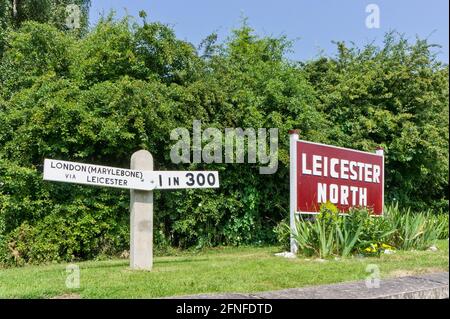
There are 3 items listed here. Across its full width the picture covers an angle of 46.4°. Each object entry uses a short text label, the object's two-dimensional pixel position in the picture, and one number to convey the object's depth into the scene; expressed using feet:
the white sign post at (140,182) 22.52
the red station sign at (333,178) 30.45
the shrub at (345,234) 28.85
